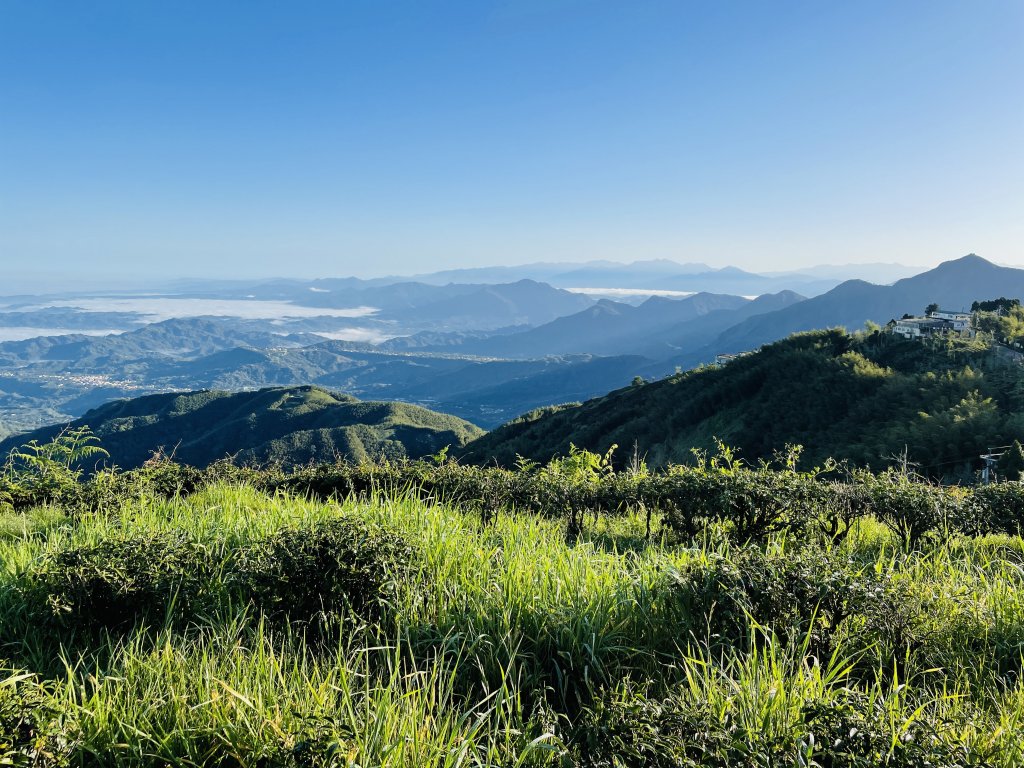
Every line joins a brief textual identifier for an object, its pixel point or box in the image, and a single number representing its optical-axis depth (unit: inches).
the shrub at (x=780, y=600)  140.3
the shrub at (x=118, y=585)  157.9
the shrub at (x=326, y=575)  158.9
